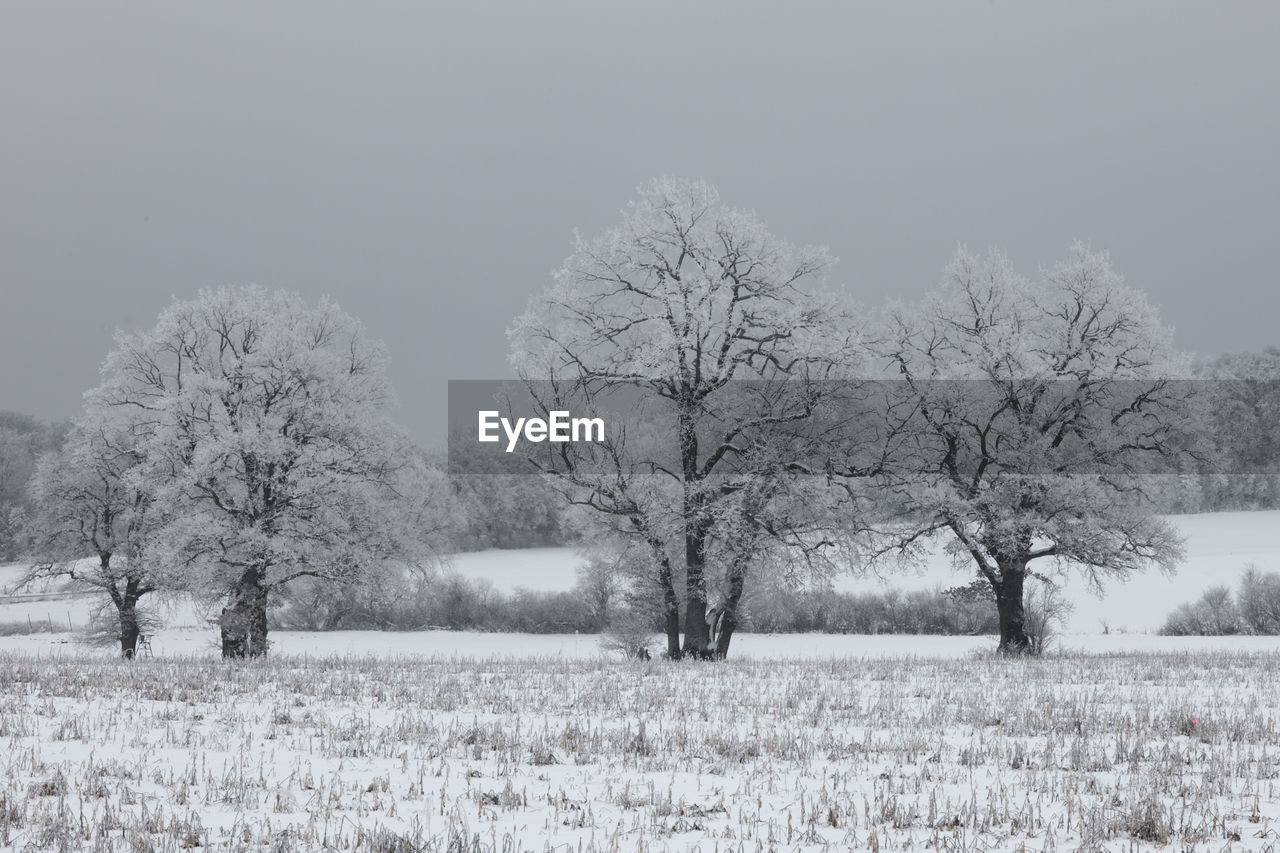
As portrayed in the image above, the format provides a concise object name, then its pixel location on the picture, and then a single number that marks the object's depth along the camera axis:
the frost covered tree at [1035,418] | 28.83
